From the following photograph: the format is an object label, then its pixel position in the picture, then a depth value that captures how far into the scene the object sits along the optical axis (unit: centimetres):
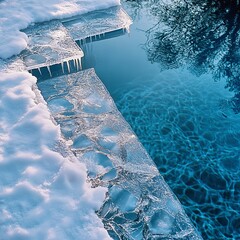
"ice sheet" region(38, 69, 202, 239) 314
